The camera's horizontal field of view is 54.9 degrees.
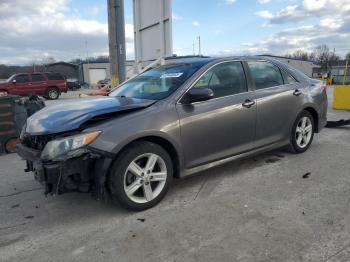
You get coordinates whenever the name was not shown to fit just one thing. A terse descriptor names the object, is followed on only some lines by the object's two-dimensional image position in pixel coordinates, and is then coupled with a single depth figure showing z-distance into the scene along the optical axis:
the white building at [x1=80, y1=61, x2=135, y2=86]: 60.31
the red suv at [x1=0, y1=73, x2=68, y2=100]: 21.73
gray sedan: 3.19
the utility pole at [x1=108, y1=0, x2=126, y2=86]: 8.59
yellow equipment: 10.81
